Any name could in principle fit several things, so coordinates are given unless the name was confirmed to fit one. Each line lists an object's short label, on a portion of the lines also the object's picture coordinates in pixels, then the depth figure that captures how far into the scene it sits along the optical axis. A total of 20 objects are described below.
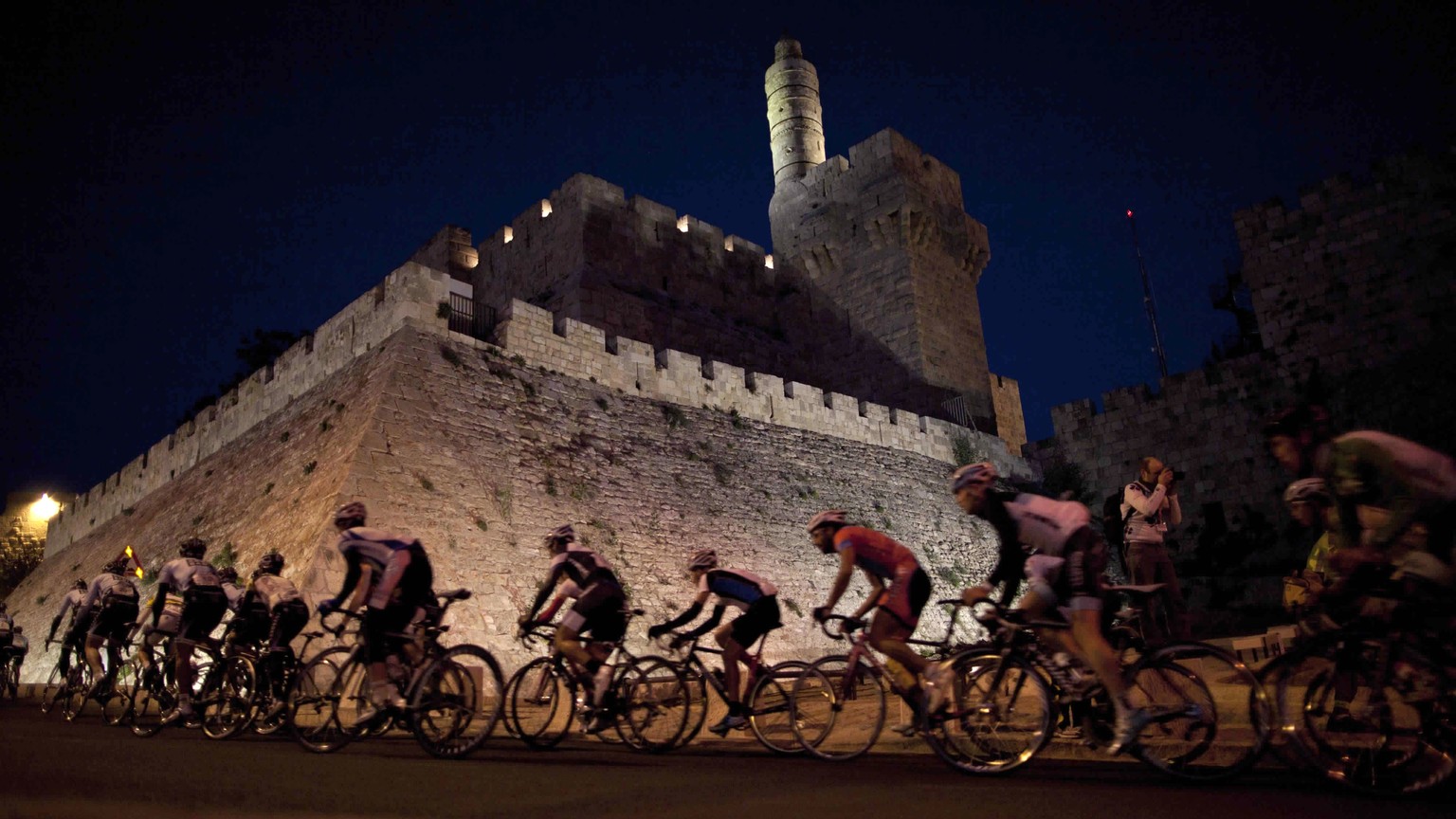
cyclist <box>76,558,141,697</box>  8.67
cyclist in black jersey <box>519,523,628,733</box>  5.85
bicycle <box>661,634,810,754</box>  5.42
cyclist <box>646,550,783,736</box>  5.84
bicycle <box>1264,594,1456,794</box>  3.54
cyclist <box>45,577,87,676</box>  9.13
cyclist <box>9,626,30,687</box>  12.41
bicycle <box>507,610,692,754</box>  5.79
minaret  32.59
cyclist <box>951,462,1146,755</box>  4.12
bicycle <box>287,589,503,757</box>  5.37
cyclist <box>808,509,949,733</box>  4.92
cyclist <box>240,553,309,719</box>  6.73
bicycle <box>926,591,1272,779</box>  3.99
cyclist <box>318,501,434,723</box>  5.57
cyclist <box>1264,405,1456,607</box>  3.74
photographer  6.98
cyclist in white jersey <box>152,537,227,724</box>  7.25
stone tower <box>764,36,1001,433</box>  25.86
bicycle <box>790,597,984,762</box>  5.12
